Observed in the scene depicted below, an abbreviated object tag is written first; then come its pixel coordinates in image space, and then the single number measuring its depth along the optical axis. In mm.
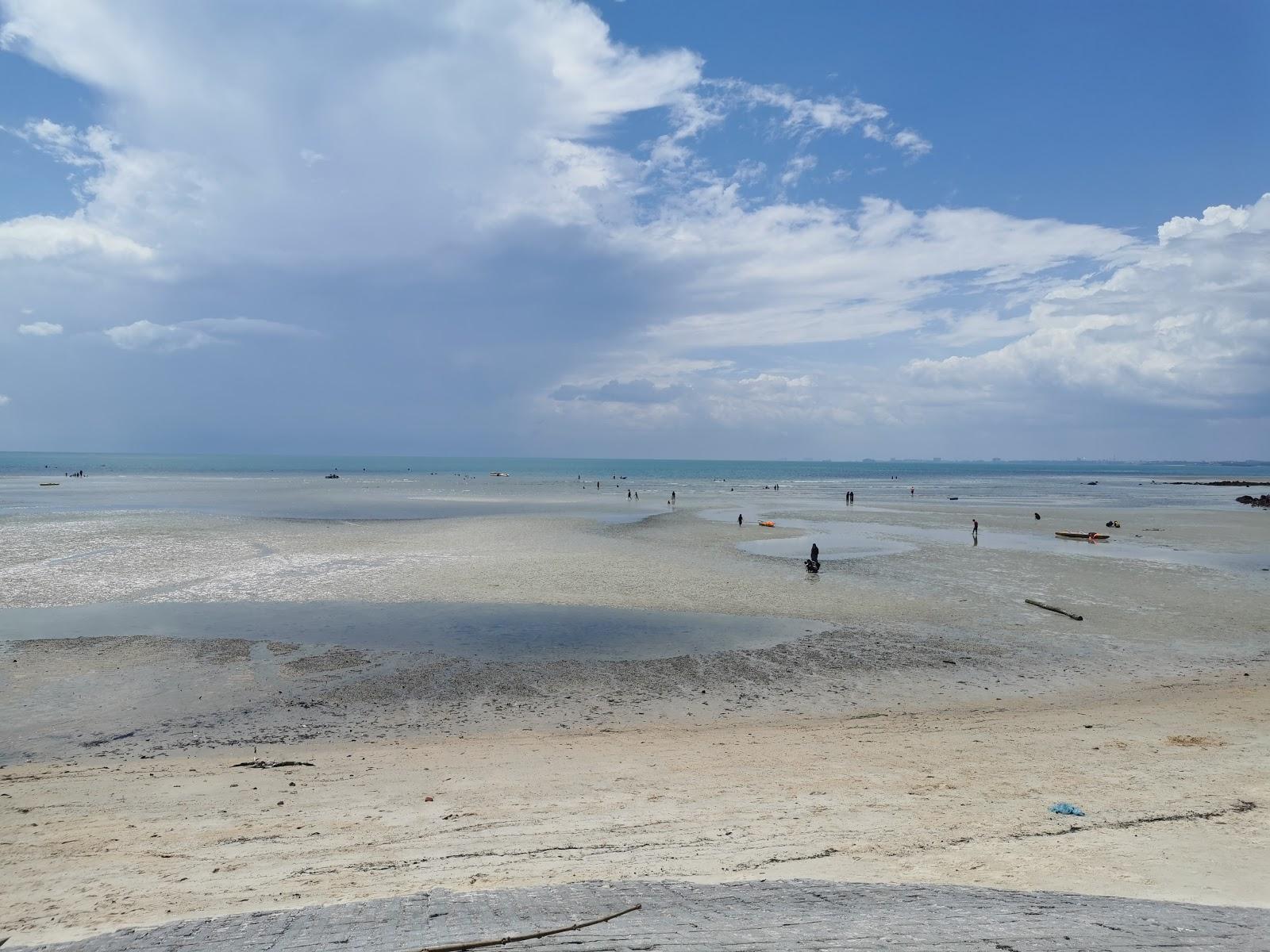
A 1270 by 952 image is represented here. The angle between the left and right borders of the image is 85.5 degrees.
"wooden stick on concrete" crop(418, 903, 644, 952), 5484
